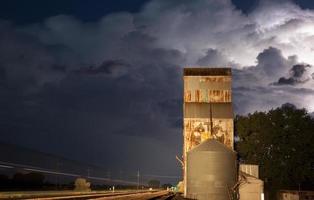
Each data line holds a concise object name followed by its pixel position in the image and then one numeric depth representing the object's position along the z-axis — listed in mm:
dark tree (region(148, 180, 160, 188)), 163125
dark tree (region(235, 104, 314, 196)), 64500
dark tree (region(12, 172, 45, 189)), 77250
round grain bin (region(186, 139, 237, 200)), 49188
